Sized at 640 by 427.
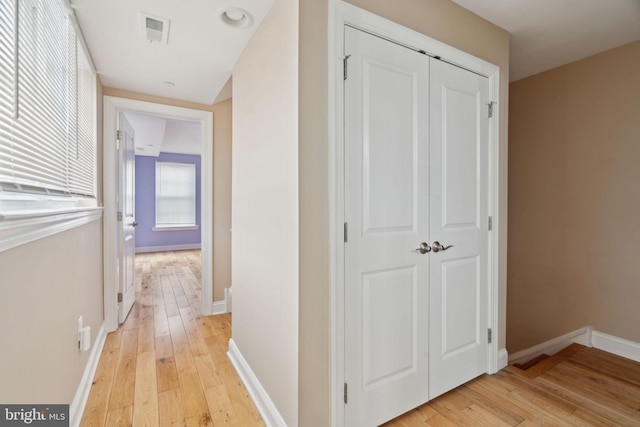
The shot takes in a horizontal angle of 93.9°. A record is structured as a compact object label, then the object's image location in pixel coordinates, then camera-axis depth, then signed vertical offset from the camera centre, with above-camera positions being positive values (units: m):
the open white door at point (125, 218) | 3.02 -0.09
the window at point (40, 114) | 0.96 +0.42
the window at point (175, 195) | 7.48 +0.41
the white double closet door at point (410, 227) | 1.53 -0.09
